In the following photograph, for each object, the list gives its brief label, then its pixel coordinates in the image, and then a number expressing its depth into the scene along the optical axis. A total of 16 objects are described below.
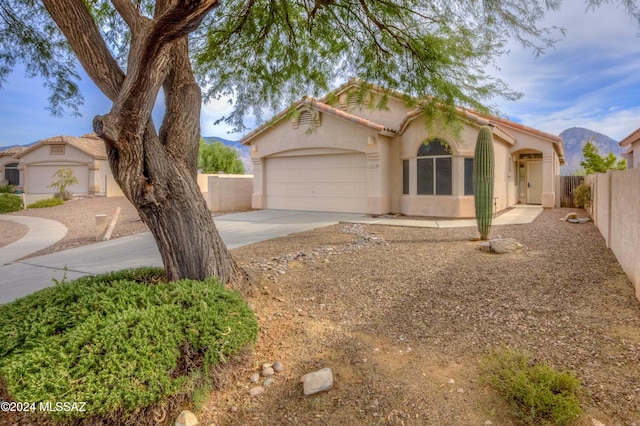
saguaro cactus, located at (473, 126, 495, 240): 9.78
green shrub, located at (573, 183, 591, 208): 16.71
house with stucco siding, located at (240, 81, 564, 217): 14.63
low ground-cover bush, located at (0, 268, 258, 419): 2.82
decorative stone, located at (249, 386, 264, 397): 3.40
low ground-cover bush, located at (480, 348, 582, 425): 2.85
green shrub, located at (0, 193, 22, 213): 20.99
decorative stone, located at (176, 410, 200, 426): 2.99
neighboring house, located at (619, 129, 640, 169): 17.03
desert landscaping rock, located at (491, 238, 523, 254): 8.09
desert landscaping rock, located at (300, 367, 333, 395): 3.34
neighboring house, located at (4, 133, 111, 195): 30.39
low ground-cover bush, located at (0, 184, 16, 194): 27.81
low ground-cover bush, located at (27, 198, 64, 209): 22.39
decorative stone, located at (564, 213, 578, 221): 13.78
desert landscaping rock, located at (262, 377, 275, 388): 3.53
